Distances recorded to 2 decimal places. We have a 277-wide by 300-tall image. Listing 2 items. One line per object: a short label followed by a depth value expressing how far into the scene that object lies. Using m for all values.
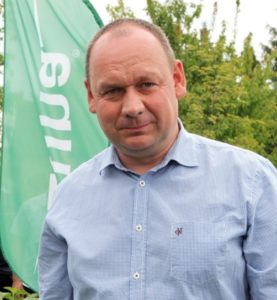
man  1.95
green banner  3.88
